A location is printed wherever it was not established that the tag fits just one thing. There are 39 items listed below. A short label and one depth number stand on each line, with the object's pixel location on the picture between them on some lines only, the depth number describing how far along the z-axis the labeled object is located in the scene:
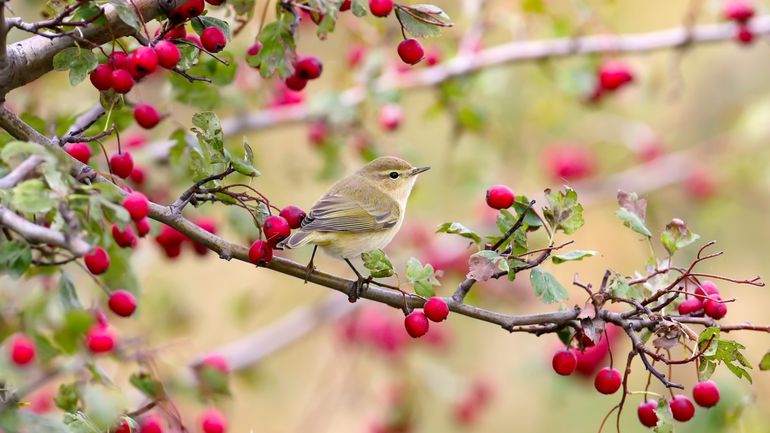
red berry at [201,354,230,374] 6.99
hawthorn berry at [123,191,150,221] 4.08
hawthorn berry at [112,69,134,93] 4.55
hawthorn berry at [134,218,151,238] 5.21
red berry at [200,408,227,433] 6.46
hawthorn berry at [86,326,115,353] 5.87
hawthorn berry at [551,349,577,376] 5.09
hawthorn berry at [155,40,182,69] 4.52
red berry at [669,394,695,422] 4.91
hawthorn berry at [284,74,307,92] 5.63
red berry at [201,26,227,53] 4.71
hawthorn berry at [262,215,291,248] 4.81
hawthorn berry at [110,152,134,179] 5.17
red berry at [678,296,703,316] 5.04
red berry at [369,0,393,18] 4.90
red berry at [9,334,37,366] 6.36
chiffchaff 7.53
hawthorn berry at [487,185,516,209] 5.11
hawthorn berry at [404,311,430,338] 4.97
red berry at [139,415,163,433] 5.62
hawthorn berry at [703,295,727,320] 4.93
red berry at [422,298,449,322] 4.75
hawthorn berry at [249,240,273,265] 4.73
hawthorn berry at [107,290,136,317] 5.36
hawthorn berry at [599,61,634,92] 10.00
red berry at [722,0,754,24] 9.14
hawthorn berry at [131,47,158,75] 4.47
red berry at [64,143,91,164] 5.02
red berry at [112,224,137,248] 4.91
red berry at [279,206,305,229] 5.13
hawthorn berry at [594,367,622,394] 5.00
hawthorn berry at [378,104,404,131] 9.89
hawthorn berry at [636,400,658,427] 4.93
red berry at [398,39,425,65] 5.14
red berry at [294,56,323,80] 5.59
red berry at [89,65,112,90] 4.62
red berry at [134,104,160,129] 5.59
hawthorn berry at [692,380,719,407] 5.01
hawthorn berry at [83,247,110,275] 4.46
